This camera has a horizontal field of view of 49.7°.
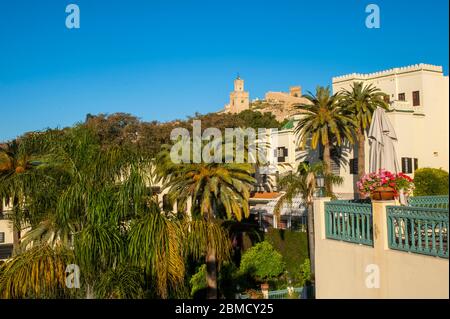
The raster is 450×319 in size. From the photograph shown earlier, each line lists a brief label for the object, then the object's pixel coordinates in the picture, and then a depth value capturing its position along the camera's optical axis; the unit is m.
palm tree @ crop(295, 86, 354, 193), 34.94
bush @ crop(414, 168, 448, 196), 31.08
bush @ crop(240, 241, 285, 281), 28.00
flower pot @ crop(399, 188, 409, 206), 10.80
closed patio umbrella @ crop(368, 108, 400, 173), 14.07
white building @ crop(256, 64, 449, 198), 34.31
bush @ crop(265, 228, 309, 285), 29.18
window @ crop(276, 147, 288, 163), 44.72
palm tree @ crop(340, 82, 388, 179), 34.56
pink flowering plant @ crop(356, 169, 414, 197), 10.48
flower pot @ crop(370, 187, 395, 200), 10.34
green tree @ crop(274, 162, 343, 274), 28.48
